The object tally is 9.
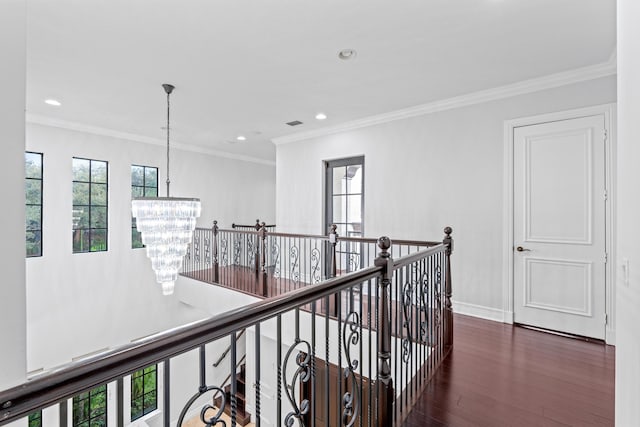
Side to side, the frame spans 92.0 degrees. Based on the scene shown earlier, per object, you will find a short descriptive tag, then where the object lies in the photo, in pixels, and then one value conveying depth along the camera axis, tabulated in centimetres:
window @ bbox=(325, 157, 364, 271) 499
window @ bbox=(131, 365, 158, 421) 603
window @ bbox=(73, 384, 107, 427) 541
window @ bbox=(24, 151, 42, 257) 470
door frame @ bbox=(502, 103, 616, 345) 304
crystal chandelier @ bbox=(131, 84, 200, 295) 367
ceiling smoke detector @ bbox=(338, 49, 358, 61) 289
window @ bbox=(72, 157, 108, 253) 520
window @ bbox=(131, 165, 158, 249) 588
